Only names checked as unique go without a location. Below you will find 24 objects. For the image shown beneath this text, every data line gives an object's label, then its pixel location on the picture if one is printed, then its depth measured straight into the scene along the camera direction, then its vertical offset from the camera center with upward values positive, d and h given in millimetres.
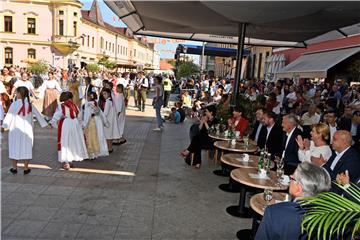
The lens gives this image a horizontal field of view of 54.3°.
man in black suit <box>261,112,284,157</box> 6709 -1052
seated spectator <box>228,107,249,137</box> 8148 -1007
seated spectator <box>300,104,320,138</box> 8844 -846
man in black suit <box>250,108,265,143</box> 7368 -1013
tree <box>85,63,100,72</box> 41869 +171
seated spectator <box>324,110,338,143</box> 7438 -738
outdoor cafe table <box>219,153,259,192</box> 5616 -1354
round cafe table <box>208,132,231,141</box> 7875 -1335
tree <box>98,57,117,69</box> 49456 +941
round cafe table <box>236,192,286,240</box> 3609 -1313
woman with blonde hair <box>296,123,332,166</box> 5000 -902
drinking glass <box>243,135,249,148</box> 7098 -1252
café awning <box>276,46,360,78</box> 15100 +970
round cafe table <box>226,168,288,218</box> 4445 -1318
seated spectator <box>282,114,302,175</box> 5887 -969
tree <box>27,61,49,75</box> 32219 -264
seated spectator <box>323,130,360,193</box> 4176 -874
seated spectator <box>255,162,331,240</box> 2322 -850
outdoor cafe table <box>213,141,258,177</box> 6707 -1338
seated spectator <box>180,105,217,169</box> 8206 -1547
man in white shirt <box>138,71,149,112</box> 18402 -1128
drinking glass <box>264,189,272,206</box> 3848 -1251
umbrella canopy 5984 +1344
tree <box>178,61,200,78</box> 31344 +545
